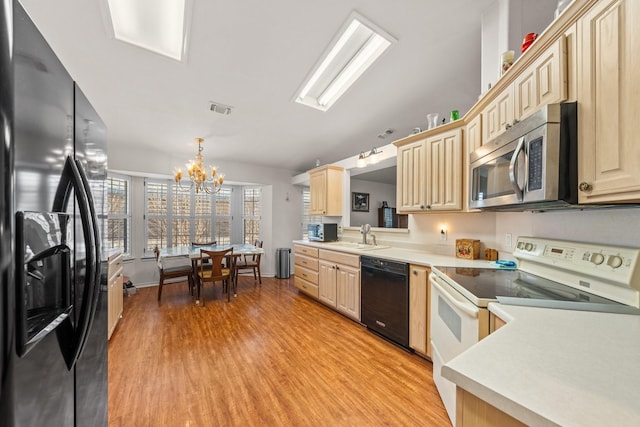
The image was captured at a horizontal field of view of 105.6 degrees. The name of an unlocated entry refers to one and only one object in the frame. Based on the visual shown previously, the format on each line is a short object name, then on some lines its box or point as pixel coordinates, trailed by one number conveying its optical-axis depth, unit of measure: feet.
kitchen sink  10.52
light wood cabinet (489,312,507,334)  3.57
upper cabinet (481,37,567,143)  3.77
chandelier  11.66
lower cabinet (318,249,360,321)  9.52
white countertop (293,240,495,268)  6.80
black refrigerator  1.67
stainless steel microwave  3.60
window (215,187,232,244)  17.63
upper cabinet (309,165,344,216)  13.71
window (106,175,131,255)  13.78
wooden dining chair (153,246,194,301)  11.93
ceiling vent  9.37
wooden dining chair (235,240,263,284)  14.43
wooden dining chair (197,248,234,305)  11.55
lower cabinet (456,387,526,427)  1.85
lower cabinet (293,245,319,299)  11.98
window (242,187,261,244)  18.39
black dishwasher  7.52
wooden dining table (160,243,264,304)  11.94
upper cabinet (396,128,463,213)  7.46
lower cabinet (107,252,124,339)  8.07
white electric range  3.46
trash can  16.92
